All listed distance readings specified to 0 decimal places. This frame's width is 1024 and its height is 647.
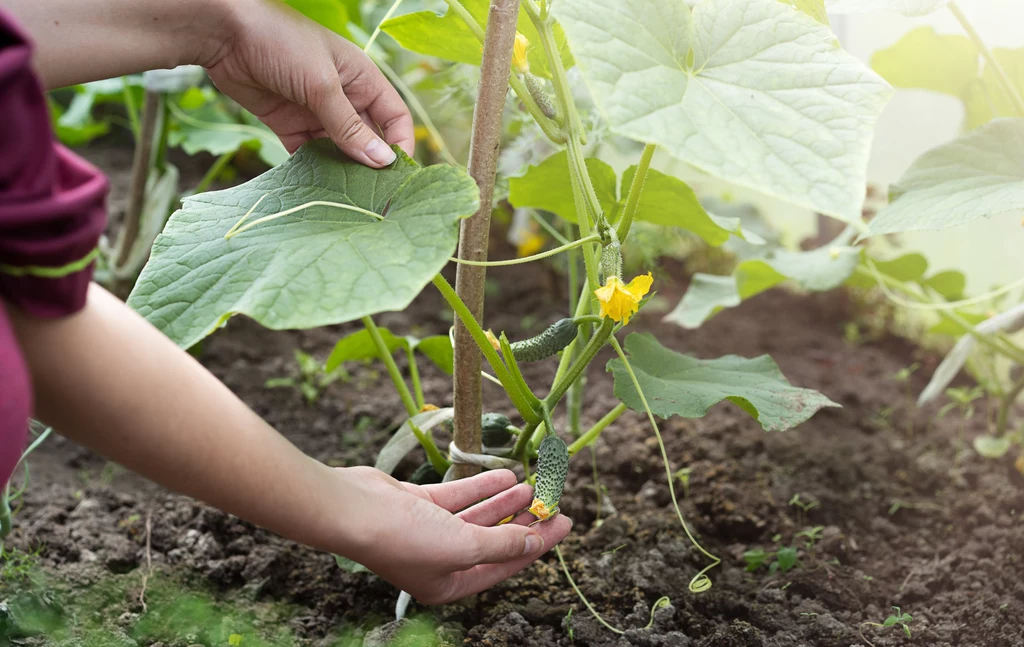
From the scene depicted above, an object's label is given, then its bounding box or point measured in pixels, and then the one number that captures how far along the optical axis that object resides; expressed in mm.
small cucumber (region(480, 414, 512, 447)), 1116
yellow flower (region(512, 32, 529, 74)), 976
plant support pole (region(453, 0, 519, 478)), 898
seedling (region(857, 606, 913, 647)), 1069
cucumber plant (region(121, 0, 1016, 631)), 718
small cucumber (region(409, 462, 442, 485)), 1187
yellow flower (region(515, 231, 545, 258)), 2314
